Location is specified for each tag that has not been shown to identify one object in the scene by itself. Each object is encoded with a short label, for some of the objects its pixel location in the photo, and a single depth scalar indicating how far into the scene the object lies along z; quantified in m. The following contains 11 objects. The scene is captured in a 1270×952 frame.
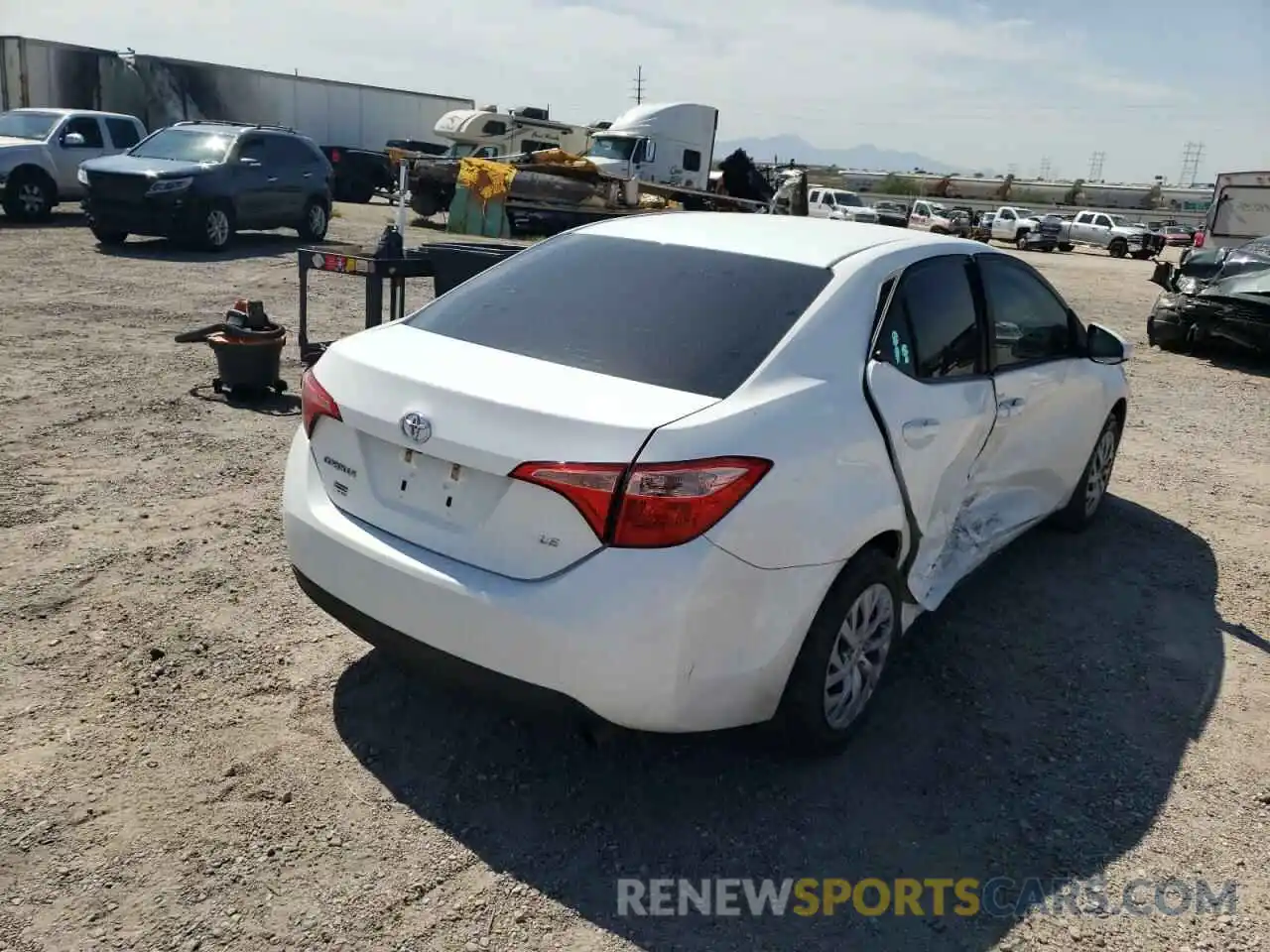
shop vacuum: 6.69
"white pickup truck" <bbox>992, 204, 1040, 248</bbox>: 41.12
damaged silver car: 11.66
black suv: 14.06
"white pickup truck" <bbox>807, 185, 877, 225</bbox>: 33.94
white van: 19.94
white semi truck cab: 25.80
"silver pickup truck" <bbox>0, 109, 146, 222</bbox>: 17.11
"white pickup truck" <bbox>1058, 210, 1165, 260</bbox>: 38.94
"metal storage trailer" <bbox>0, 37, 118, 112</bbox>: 24.14
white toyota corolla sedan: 2.55
